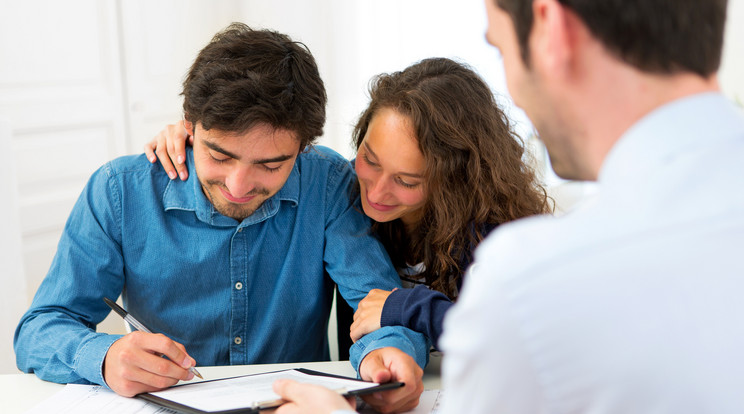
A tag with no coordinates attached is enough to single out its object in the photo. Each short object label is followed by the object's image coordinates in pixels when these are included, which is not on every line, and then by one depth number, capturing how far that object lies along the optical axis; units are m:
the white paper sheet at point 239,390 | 1.03
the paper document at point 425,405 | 1.14
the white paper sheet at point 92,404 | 1.11
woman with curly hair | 1.55
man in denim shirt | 1.35
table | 1.19
